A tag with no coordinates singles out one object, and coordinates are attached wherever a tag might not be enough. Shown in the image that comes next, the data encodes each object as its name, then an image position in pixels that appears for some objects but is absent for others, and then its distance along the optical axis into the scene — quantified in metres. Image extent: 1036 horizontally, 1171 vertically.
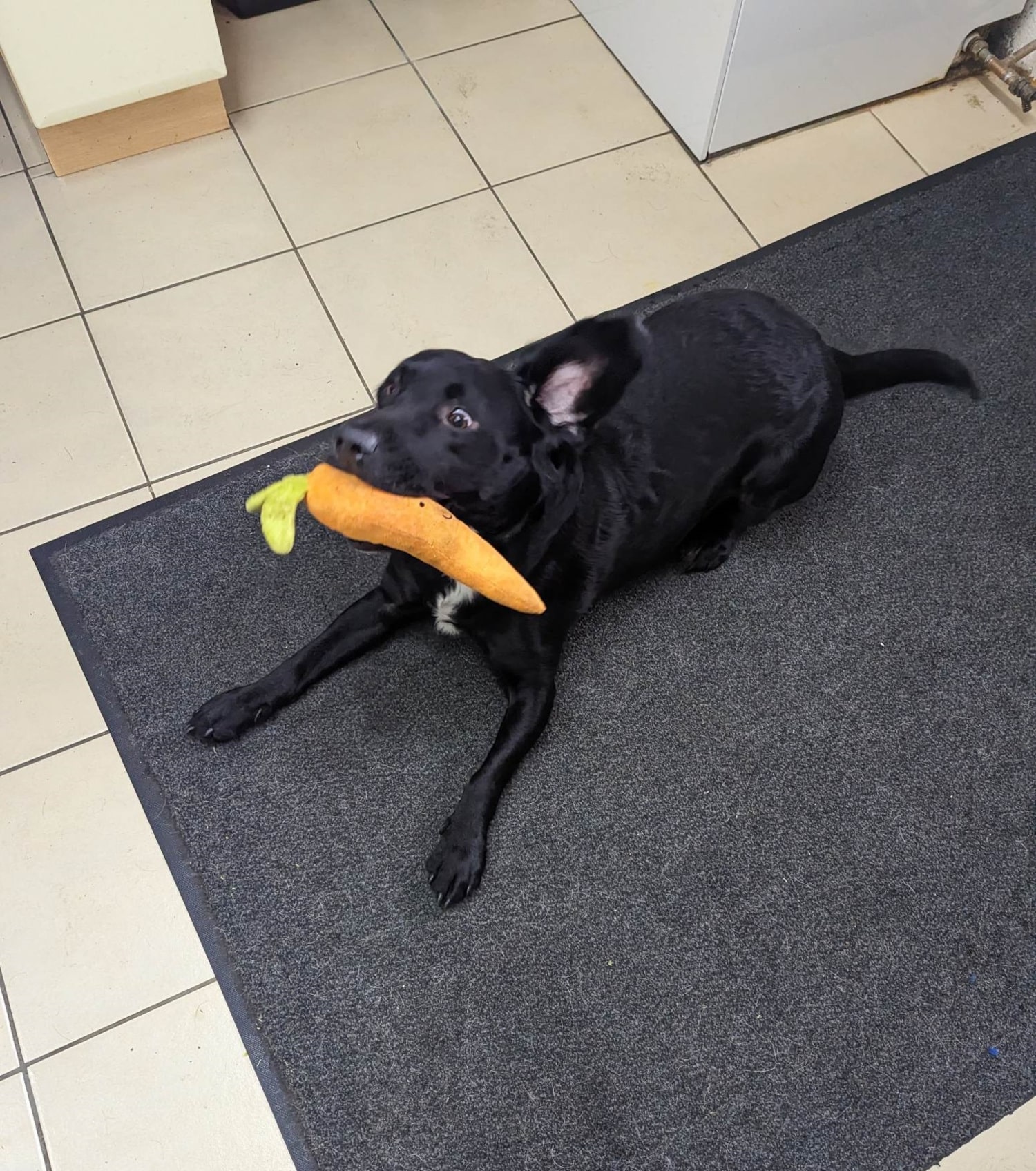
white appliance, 2.40
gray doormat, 1.64
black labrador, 1.43
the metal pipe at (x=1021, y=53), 2.74
